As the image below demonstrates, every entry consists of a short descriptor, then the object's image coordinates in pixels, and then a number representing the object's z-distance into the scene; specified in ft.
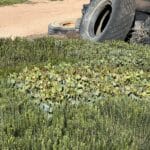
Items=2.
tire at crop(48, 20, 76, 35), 52.34
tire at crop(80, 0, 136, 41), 45.73
